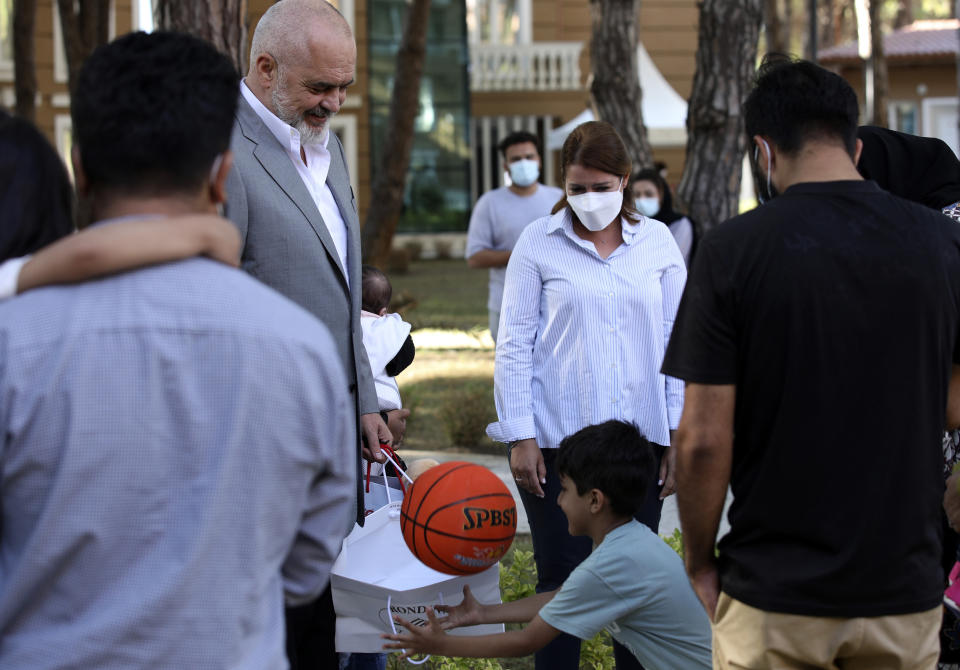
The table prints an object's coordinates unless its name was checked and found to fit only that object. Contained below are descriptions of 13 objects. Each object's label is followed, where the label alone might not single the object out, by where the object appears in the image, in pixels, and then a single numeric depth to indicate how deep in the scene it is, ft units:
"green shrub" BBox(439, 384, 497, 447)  30.83
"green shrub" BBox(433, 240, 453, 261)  89.10
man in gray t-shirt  28.53
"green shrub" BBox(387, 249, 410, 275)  78.89
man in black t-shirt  7.84
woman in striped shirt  12.81
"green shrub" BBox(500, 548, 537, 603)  15.84
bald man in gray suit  10.43
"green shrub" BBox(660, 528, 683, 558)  16.66
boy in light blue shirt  10.60
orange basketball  11.30
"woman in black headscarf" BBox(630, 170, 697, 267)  26.71
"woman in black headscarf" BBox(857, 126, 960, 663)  11.49
